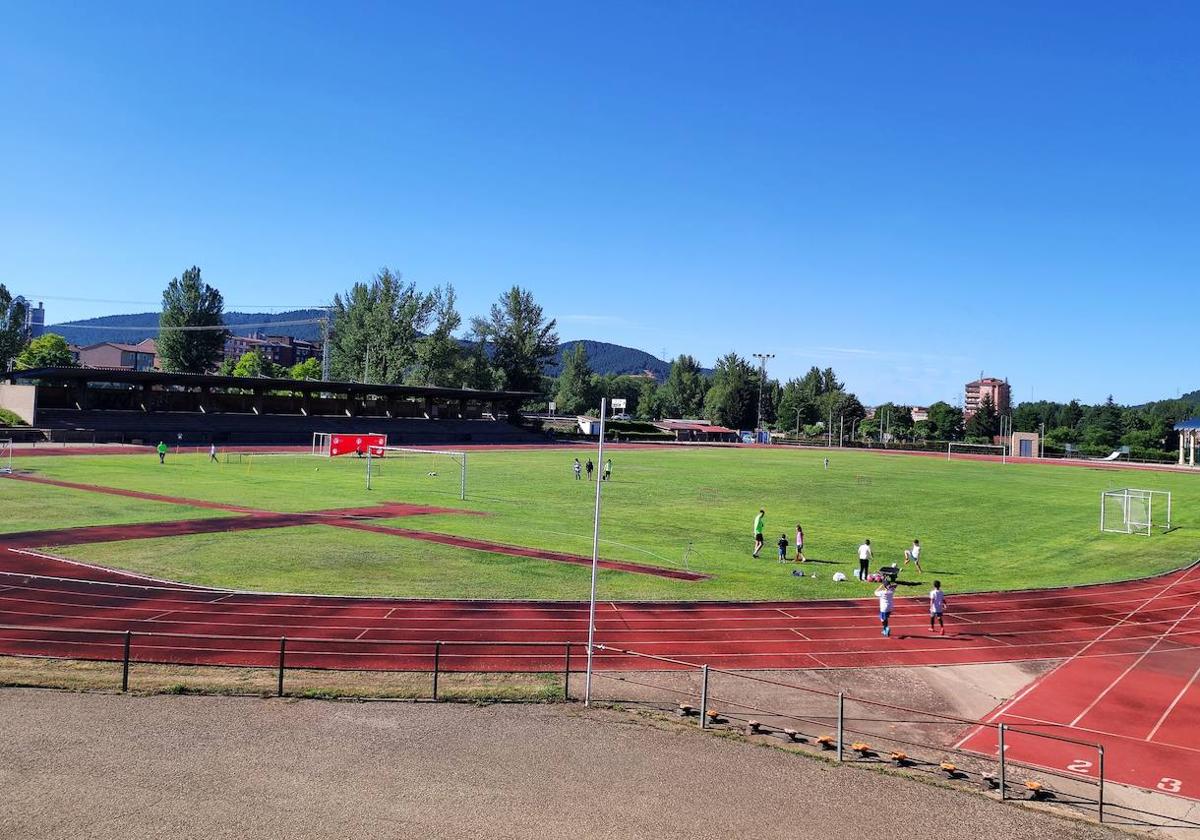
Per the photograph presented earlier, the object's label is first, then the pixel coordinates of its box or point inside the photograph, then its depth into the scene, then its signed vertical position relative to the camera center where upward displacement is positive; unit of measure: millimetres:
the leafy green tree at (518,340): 136375 +13303
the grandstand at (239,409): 76000 -144
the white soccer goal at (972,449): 124000 -880
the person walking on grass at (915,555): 27281 -3878
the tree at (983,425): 164250 +3708
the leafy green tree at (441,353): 122750 +9469
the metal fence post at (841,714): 12633 -4226
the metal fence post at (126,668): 14359 -4615
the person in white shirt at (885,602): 19828 -3881
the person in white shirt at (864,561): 25484 -3795
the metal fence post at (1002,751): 11675 -4329
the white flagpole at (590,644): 14477 -3898
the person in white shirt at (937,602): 19984 -3849
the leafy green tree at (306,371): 153375 +7511
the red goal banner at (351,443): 54125 -1968
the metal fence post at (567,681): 14859 -4687
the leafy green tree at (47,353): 123000 +7007
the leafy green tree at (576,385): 167375 +7786
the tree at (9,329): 105875 +8618
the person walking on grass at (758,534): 29606 -3625
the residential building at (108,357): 180625 +9705
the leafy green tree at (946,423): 174375 +4008
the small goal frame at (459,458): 45125 -3436
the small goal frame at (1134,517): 39938 -3467
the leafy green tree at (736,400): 167000 +6257
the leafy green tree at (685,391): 187250 +8605
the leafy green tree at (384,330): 121312 +12386
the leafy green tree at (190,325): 115062 +11191
